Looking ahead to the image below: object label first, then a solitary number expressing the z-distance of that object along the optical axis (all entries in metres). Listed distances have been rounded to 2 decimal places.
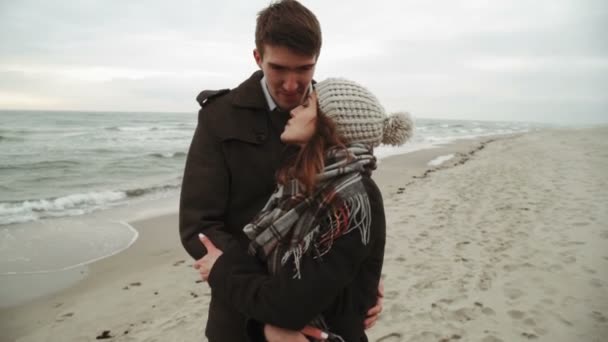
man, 1.36
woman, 1.09
